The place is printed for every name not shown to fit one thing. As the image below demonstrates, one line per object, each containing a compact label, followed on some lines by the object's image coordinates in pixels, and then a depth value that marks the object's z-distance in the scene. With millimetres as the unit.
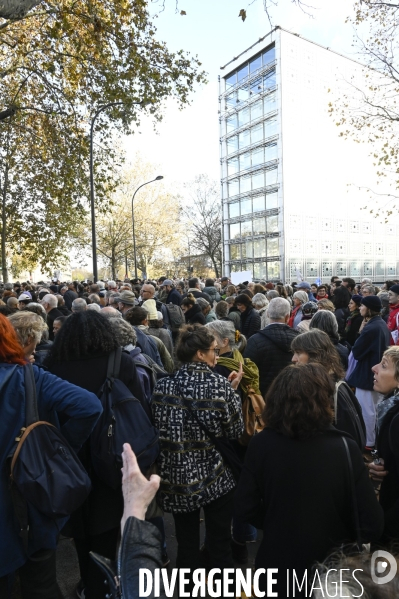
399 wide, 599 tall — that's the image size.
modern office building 35812
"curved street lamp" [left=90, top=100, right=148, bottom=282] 10235
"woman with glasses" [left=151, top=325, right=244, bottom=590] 2715
